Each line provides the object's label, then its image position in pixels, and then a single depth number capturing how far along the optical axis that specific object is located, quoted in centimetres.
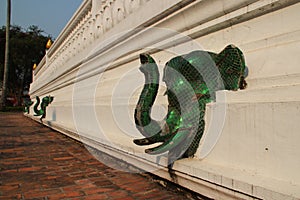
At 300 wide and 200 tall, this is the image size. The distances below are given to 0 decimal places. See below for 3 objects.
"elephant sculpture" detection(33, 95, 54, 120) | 792
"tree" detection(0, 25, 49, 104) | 2866
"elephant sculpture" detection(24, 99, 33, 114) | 1307
